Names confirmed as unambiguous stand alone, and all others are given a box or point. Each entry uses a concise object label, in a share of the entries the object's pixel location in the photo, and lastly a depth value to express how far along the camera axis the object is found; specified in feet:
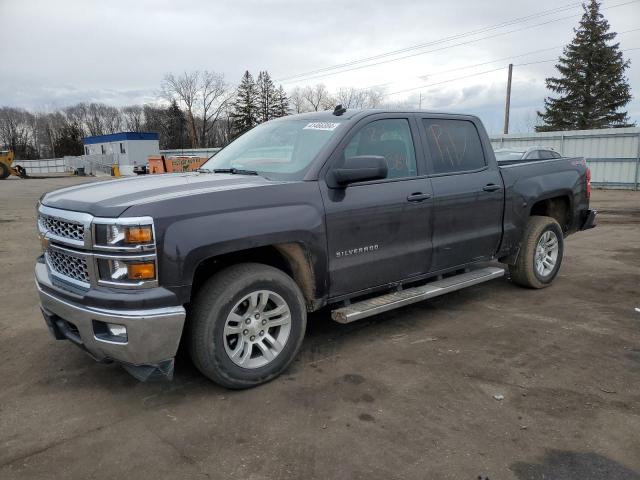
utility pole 112.98
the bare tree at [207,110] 271.49
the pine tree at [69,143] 281.13
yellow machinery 131.34
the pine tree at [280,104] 239.46
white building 185.26
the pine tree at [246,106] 234.79
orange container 98.14
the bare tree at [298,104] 250.98
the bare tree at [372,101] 198.08
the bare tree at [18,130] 308.60
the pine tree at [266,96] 239.50
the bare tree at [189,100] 267.33
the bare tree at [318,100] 250.57
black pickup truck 9.55
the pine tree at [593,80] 118.42
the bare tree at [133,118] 321.32
